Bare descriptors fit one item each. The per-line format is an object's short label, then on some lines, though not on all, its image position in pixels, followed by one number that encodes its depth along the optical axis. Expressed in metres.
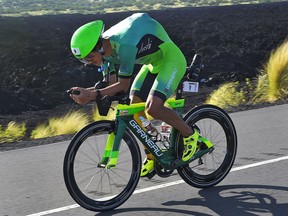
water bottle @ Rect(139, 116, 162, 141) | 6.46
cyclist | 5.93
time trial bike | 6.11
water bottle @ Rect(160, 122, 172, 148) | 6.68
